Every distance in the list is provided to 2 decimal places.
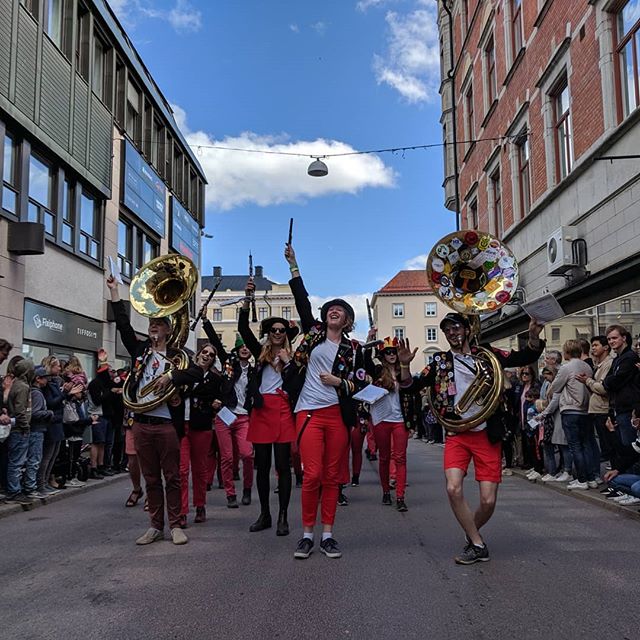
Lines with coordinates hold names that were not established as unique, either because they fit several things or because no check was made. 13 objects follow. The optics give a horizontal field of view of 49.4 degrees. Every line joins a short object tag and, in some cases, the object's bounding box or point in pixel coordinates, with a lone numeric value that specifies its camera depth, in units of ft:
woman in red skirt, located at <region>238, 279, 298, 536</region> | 21.02
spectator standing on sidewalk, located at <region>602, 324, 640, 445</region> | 26.00
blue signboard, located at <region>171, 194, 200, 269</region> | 98.32
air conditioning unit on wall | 46.16
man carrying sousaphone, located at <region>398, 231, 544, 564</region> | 16.99
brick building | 40.06
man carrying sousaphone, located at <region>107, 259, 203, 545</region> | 19.45
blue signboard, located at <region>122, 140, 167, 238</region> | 75.97
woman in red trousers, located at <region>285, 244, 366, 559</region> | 17.93
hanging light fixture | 59.47
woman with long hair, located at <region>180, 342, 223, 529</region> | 22.98
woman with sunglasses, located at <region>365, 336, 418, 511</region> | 25.79
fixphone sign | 51.90
